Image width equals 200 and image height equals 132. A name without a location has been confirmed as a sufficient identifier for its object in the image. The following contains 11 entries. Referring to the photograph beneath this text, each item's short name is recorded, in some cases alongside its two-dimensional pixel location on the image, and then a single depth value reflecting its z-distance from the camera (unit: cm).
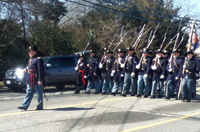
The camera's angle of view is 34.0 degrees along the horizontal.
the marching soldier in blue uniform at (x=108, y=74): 1360
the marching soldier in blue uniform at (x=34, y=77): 914
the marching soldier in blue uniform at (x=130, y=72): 1263
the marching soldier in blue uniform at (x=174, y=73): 1205
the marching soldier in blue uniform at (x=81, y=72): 1398
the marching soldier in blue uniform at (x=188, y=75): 1134
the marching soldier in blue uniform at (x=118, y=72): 1315
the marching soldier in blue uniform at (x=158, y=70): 1230
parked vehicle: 1469
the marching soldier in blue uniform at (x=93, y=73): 1381
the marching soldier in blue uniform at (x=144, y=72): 1239
